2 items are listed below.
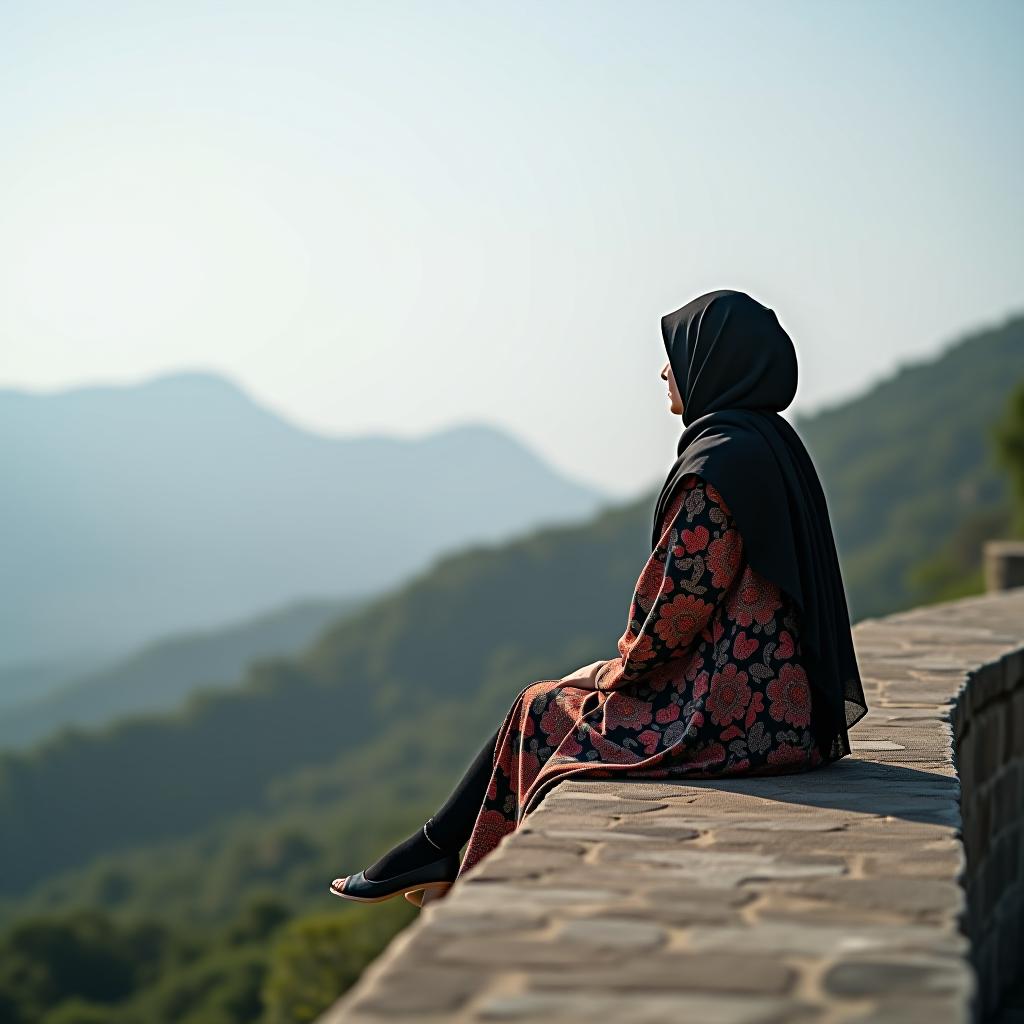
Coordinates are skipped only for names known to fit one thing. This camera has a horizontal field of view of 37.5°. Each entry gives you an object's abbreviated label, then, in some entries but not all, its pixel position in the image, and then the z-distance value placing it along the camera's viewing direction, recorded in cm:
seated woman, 313
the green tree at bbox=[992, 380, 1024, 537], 2621
